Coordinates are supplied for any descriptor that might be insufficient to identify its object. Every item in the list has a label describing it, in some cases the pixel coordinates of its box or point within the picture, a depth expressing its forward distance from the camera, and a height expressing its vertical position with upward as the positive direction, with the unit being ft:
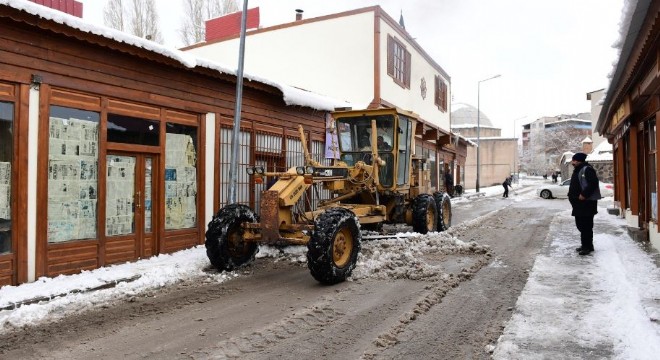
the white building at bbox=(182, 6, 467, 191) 58.29 +16.80
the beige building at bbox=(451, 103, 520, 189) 170.09 +8.75
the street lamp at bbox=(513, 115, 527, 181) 175.87 +12.65
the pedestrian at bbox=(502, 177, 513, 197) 95.61 -0.66
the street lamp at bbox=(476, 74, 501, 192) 112.98 +21.91
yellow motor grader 21.90 -1.07
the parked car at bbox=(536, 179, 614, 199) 92.99 -1.30
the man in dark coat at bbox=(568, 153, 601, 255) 27.27 -0.78
